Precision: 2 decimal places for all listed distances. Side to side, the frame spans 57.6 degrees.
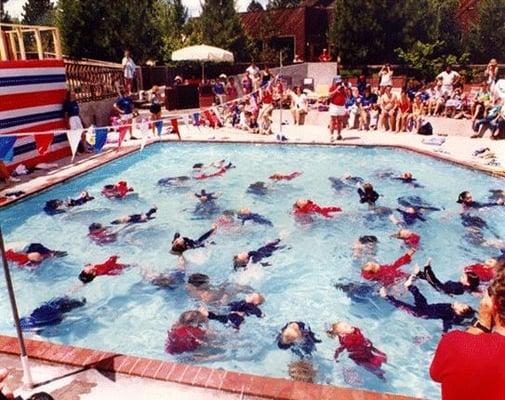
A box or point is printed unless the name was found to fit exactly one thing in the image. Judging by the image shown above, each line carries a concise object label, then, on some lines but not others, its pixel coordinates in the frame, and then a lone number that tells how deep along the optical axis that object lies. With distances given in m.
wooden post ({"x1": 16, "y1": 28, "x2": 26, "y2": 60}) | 13.11
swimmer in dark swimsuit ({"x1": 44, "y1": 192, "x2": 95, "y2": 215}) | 10.65
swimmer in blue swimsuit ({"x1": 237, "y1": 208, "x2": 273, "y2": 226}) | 10.32
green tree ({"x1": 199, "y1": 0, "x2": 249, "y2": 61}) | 33.22
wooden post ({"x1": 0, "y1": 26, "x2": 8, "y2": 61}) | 12.34
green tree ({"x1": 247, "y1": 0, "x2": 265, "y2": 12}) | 66.88
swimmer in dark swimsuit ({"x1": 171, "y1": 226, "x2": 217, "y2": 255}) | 8.52
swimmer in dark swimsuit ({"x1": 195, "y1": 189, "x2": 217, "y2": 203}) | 11.70
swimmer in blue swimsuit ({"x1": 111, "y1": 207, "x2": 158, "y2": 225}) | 10.12
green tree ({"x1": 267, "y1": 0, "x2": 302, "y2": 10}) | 63.41
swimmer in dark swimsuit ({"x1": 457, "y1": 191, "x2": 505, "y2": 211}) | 10.52
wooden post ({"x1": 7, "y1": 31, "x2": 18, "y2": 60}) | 13.41
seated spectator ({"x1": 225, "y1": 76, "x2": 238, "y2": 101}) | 22.96
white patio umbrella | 22.17
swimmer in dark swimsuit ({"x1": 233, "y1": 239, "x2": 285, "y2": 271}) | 8.23
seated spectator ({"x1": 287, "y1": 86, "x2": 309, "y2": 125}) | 19.39
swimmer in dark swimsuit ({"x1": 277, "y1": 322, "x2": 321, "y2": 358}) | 6.01
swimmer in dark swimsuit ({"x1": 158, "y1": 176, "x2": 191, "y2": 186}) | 13.04
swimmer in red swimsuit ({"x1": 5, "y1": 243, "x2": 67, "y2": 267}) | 8.39
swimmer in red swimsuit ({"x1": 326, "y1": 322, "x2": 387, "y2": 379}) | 5.71
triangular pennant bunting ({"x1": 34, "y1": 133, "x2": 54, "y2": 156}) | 10.01
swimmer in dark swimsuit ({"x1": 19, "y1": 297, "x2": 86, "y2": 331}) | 6.60
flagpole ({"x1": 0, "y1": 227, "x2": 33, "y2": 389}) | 3.92
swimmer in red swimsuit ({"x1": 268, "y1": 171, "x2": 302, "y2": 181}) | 13.21
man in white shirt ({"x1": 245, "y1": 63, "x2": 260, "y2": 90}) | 22.53
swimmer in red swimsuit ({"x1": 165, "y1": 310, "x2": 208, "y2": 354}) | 6.07
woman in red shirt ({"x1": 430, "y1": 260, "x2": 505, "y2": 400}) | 2.41
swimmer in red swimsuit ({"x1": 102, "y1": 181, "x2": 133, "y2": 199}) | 11.89
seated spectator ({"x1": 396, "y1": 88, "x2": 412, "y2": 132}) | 17.03
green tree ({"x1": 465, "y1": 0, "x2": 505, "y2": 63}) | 29.89
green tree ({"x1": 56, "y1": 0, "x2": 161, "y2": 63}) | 25.88
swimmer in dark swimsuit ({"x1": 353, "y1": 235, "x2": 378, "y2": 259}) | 8.68
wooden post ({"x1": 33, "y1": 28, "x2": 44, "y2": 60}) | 13.38
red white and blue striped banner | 12.31
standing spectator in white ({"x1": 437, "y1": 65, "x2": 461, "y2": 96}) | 18.14
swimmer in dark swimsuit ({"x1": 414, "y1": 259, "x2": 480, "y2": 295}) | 7.17
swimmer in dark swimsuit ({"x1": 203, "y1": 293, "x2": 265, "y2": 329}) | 6.60
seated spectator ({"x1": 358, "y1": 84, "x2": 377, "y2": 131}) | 18.08
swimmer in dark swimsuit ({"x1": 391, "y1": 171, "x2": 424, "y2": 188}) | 12.35
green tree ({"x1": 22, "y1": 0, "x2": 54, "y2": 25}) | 71.00
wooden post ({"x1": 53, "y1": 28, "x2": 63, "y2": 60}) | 14.43
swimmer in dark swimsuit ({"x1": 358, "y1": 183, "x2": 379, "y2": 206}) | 10.89
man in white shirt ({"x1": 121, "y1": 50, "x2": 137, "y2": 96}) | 20.52
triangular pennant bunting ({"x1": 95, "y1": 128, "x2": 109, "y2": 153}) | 10.37
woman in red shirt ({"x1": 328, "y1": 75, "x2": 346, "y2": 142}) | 15.85
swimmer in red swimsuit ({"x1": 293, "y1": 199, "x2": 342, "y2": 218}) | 10.67
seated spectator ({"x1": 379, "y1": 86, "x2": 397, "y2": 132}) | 17.30
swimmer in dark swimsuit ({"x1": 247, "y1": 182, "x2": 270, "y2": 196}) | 12.27
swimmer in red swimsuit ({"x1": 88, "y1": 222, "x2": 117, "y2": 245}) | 9.38
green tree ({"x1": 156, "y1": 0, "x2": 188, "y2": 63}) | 33.12
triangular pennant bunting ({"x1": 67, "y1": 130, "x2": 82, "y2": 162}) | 9.83
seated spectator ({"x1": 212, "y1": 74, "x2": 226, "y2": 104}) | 21.72
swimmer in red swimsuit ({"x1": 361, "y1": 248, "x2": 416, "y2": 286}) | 7.62
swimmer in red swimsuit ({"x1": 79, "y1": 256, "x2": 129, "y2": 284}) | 7.64
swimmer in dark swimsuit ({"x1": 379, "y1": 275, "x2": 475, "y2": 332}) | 6.45
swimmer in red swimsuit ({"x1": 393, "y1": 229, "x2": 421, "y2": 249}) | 9.06
